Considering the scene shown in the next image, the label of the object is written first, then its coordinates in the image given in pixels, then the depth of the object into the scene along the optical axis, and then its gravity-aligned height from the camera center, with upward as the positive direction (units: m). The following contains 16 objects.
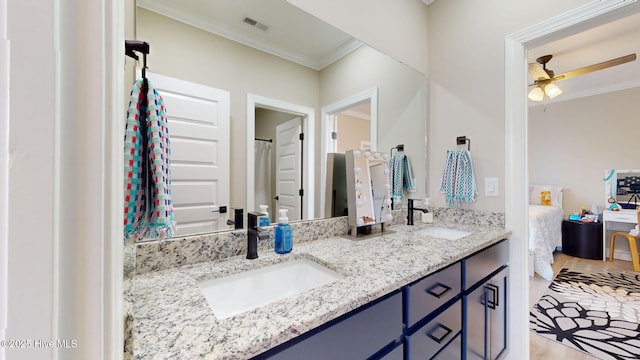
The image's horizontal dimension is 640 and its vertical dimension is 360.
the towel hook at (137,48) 0.69 +0.37
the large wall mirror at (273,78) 0.94 +0.48
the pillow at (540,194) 4.07 -0.22
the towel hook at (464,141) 1.72 +0.27
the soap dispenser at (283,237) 1.03 -0.24
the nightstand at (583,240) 3.42 -0.83
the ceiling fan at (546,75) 2.45 +1.15
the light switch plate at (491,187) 1.60 -0.04
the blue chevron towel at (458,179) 1.66 +0.01
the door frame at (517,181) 1.51 -0.01
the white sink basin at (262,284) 0.82 -0.39
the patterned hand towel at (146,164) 0.64 +0.04
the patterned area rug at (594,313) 1.73 -1.11
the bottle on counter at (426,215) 1.77 -0.25
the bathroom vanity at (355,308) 0.52 -0.32
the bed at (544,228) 2.76 -0.61
